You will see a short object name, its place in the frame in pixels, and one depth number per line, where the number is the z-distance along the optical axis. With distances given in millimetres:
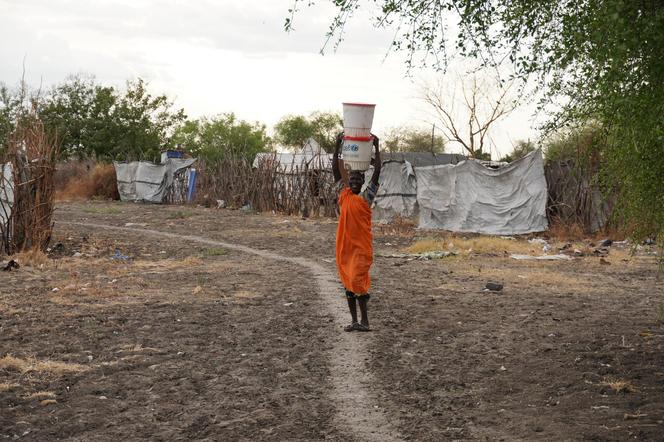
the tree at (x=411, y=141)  52888
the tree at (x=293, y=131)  69312
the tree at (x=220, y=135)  63688
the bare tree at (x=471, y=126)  38531
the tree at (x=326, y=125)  67875
